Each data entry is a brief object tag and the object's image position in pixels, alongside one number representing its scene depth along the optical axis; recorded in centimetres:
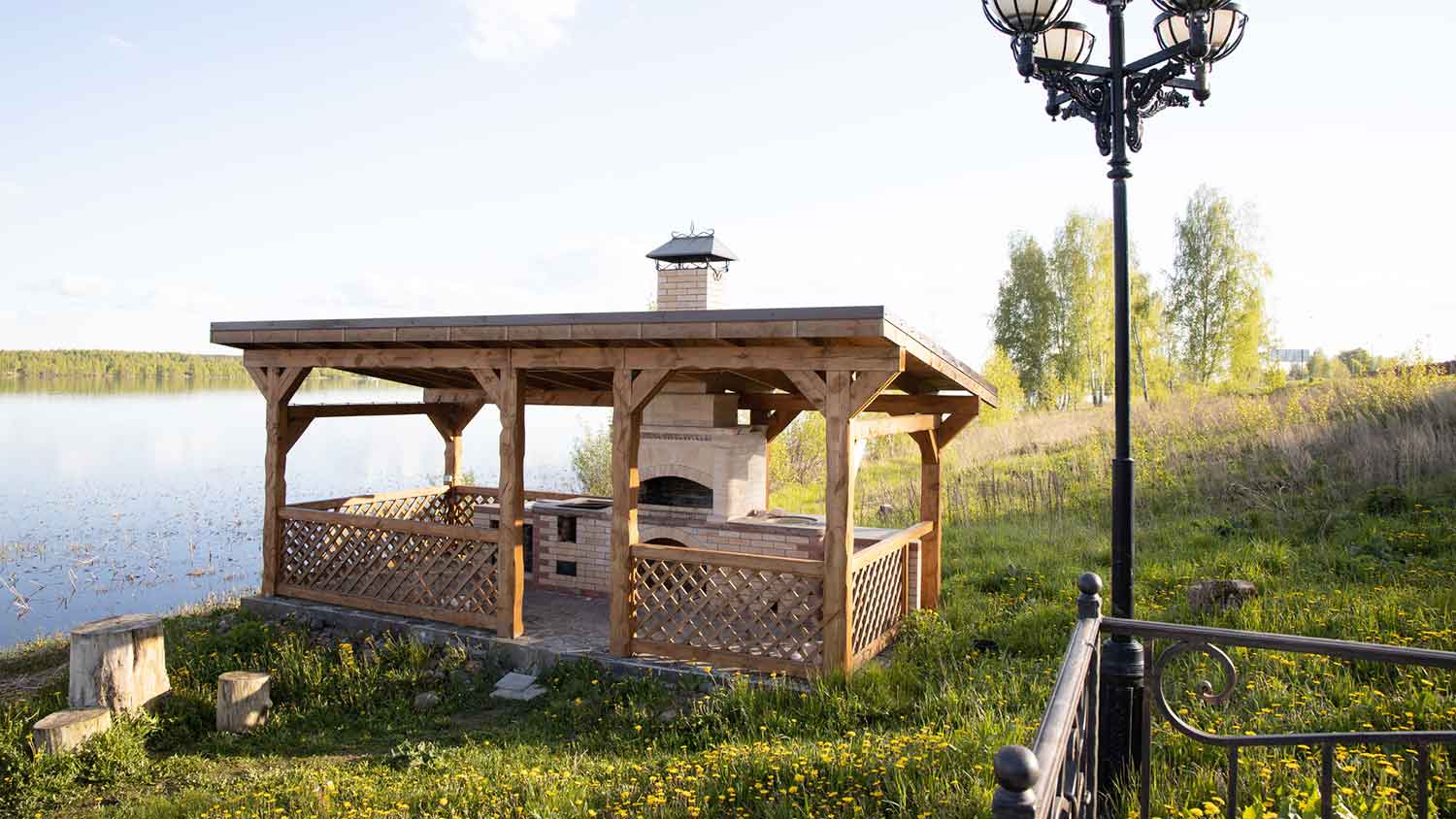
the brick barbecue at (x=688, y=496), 919
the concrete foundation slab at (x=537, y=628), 793
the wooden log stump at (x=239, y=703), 726
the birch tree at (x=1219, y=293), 3022
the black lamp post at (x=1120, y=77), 483
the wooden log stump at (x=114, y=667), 731
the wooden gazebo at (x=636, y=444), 699
